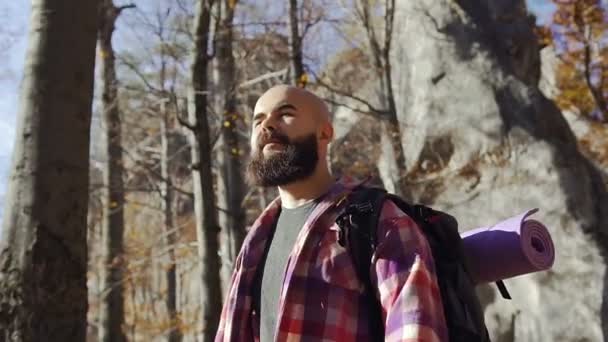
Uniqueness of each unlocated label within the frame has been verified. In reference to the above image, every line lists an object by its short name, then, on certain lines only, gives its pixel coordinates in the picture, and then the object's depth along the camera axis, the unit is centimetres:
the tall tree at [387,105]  969
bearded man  167
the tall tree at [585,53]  1670
